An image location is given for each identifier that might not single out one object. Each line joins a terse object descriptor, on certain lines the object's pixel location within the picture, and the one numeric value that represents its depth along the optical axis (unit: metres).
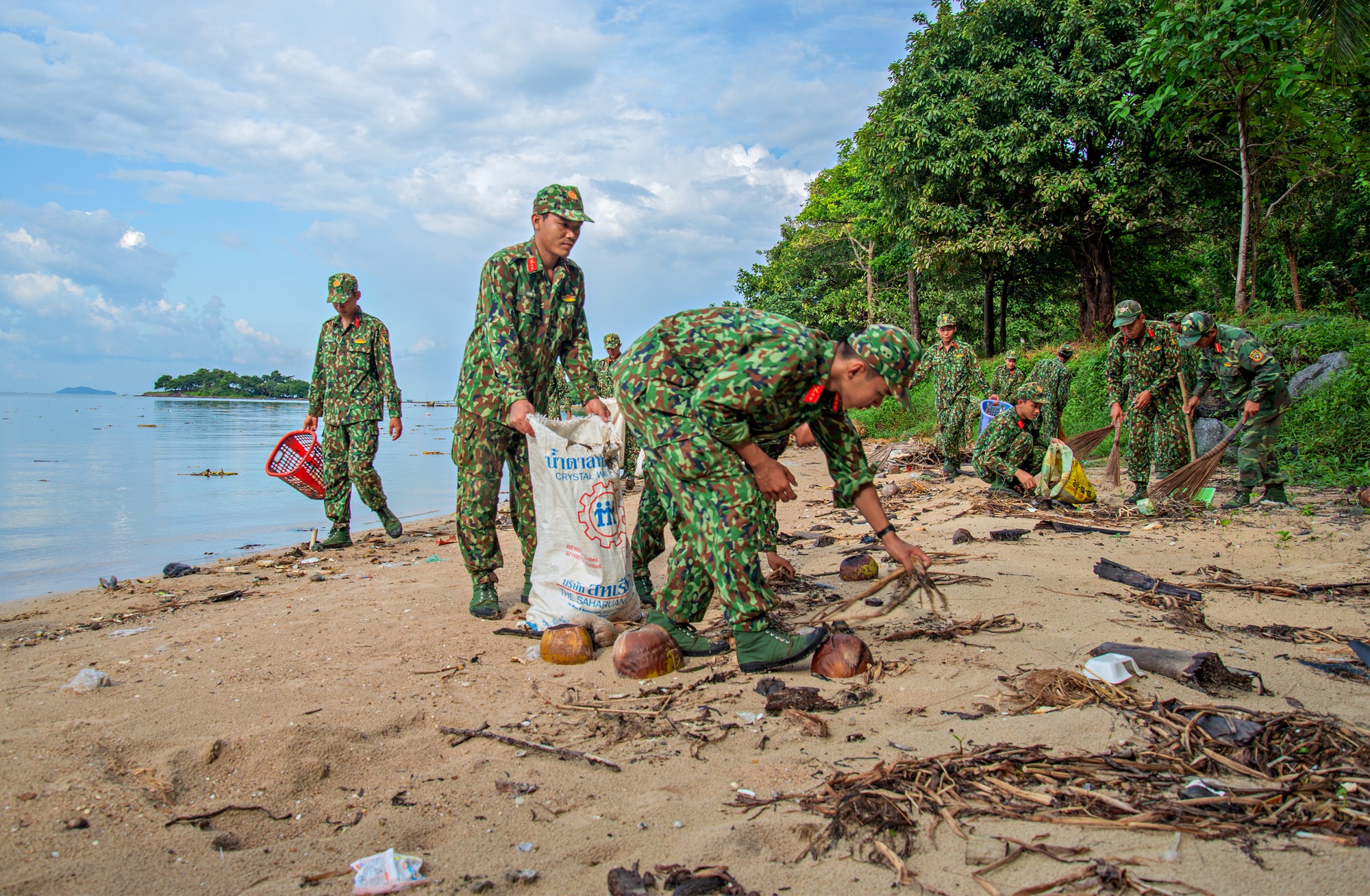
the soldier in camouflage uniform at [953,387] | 10.48
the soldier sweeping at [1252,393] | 6.96
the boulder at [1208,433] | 10.67
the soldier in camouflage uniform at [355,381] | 6.51
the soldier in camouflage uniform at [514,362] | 3.86
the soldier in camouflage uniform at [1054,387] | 11.16
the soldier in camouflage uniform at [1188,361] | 7.37
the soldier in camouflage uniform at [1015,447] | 7.87
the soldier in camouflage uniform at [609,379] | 10.95
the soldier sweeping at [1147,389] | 7.41
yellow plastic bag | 7.62
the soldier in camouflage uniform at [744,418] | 2.76
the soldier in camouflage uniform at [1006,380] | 12.05
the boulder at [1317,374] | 9.49
